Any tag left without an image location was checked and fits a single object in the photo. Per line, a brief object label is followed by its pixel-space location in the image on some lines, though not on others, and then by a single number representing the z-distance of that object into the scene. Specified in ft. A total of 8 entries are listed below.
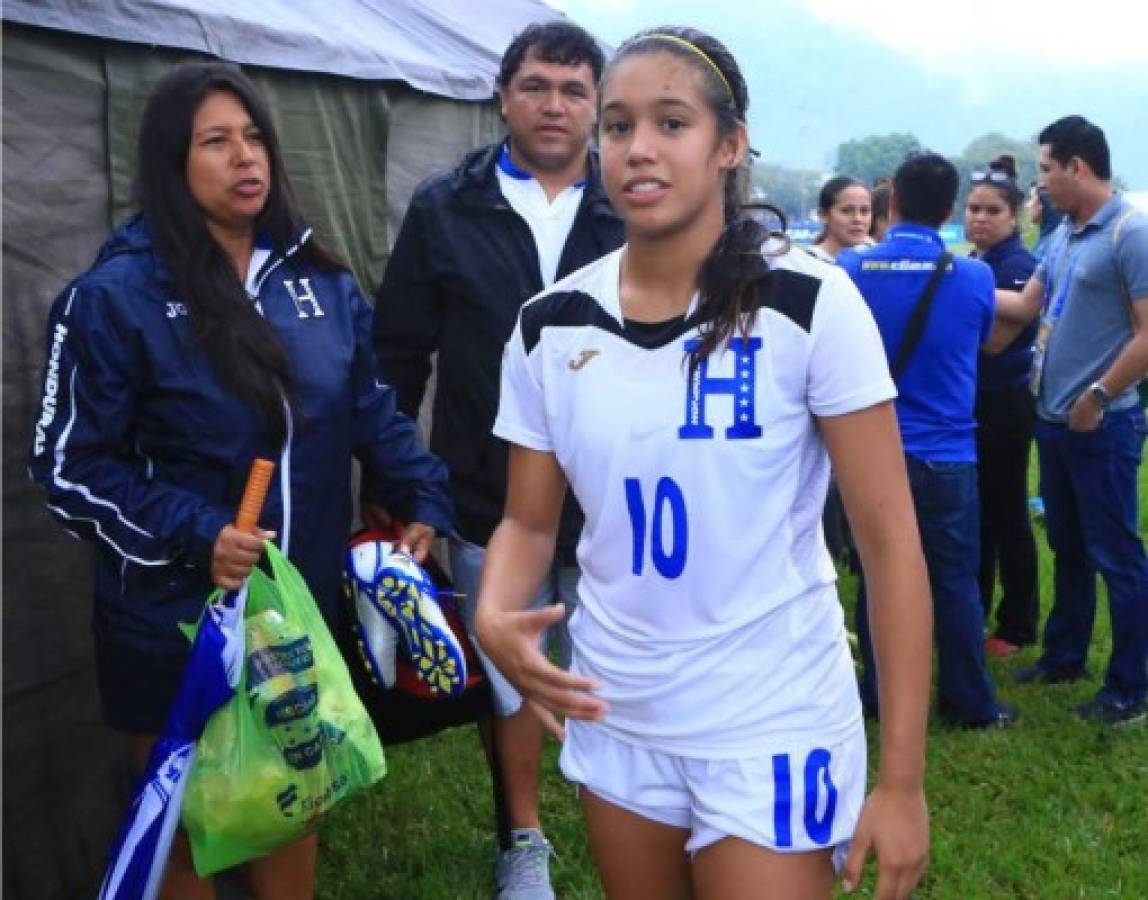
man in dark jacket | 10.85
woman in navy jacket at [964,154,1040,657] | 18.30
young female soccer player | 5.83
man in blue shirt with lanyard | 15.12
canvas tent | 9.98
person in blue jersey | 14.92
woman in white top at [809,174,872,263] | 22.02
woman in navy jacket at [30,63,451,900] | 8.11
